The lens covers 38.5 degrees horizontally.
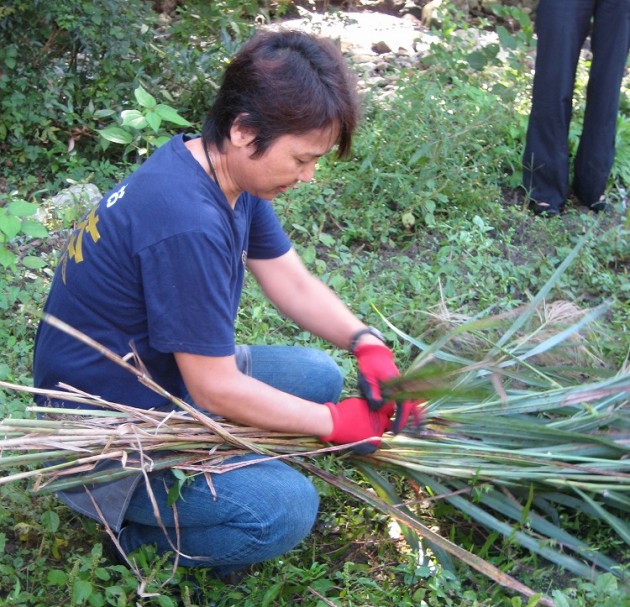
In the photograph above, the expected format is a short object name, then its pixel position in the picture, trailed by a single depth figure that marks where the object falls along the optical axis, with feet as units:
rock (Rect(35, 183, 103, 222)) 11.09
